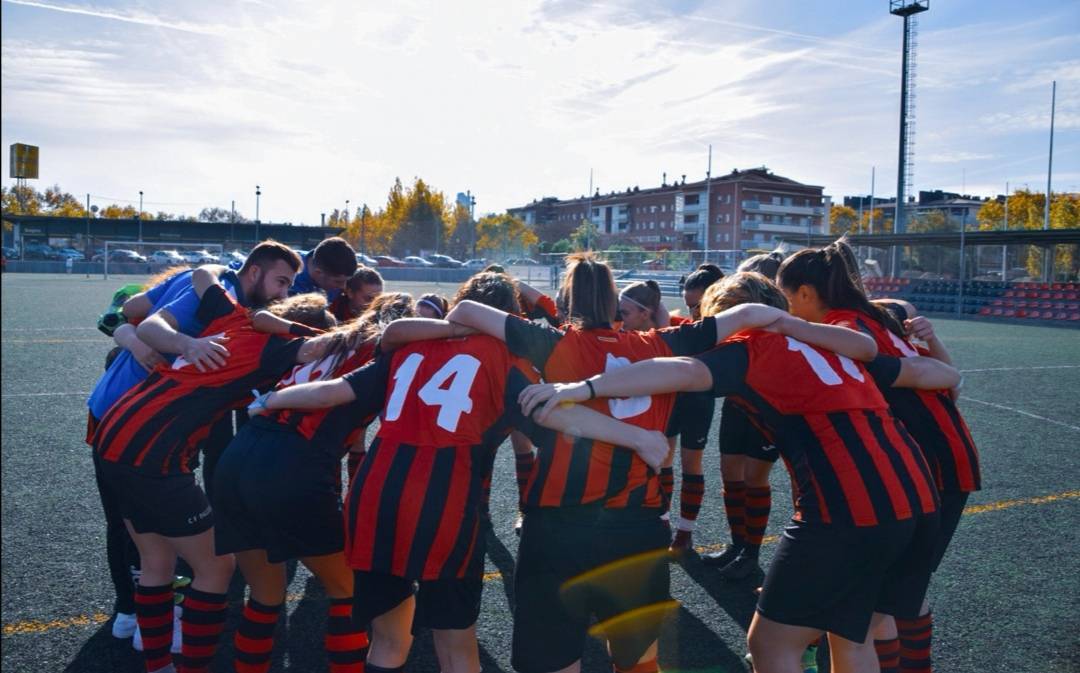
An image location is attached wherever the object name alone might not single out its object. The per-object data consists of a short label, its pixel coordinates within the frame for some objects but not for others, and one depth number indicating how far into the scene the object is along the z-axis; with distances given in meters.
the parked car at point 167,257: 54.79
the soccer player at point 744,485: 4.90
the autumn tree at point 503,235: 78.56
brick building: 80.00
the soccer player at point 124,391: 3.84
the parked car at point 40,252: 60.22
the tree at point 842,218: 89.38
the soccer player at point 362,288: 5.02
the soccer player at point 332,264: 5.15
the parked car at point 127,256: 57.35
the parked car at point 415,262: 65.00
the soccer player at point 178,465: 3.30
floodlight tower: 41.20
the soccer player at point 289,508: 3.08
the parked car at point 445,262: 62.66
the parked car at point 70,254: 60.34
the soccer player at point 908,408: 3.24
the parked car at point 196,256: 48.97
